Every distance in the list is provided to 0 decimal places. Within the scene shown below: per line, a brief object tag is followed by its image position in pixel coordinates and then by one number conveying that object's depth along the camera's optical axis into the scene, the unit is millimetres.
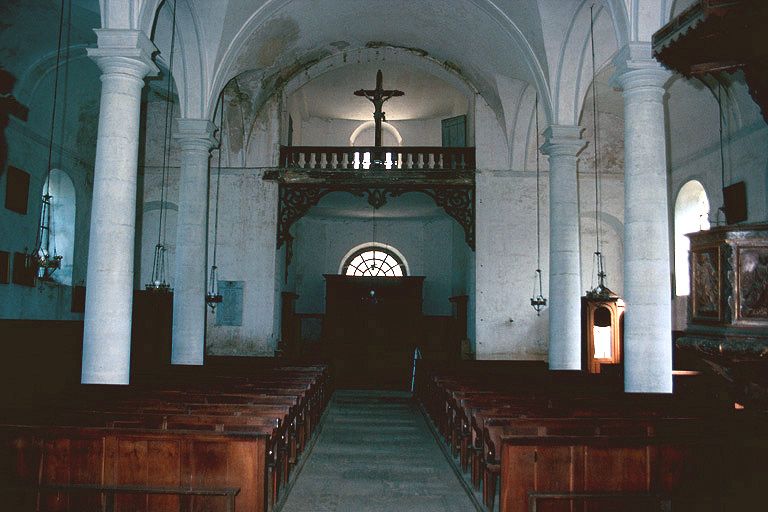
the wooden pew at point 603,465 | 4520
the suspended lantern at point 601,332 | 15094
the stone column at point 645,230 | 7270
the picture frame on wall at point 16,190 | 12273
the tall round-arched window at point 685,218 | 14320
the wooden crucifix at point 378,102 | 16188
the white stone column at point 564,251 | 11391
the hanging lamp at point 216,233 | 15244
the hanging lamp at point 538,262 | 15586
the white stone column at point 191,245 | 11445
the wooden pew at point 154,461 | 4590
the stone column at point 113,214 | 7359
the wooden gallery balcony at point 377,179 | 16141
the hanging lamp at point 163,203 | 16241
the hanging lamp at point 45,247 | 9977
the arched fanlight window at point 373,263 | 22219
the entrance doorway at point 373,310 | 20047
